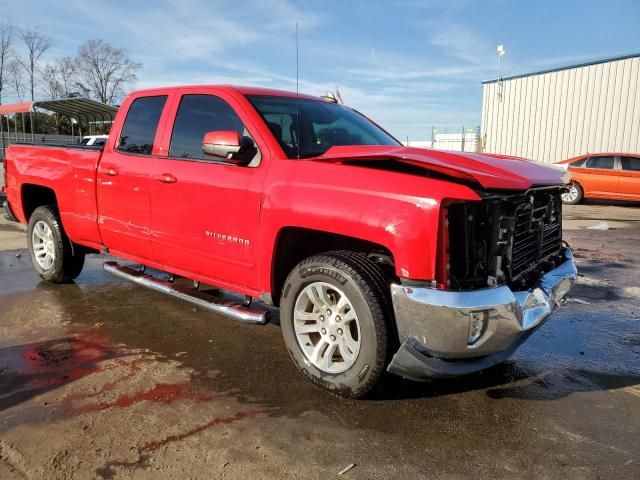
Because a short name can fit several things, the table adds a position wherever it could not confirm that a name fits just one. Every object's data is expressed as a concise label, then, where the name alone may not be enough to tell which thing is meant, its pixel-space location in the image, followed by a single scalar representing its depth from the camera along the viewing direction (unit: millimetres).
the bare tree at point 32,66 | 47750
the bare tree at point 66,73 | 50344
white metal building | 20438
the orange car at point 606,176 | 14297
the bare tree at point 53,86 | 49375
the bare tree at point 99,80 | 52375
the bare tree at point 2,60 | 45938
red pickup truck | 2703
